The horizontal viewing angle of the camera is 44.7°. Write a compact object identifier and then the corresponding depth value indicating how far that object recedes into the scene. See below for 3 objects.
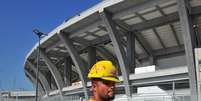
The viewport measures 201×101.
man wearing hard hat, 1.26
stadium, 20.94
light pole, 25.33
